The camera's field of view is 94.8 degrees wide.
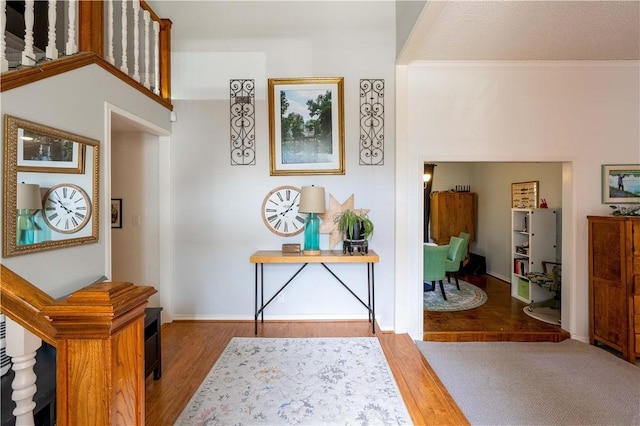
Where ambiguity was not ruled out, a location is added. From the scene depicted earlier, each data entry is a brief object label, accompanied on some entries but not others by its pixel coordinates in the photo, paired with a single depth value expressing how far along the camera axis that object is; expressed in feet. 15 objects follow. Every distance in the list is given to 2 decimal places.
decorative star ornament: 11.39
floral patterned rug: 6.20
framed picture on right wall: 11.36
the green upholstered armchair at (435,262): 15.02
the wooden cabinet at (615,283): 9.93
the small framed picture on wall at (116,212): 11.55
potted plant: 10.52
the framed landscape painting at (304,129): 11.36
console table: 9.93
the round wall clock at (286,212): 11.43
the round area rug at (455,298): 14.70
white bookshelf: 15.57
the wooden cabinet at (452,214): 23.15
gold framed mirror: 5.35
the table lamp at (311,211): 10.21
